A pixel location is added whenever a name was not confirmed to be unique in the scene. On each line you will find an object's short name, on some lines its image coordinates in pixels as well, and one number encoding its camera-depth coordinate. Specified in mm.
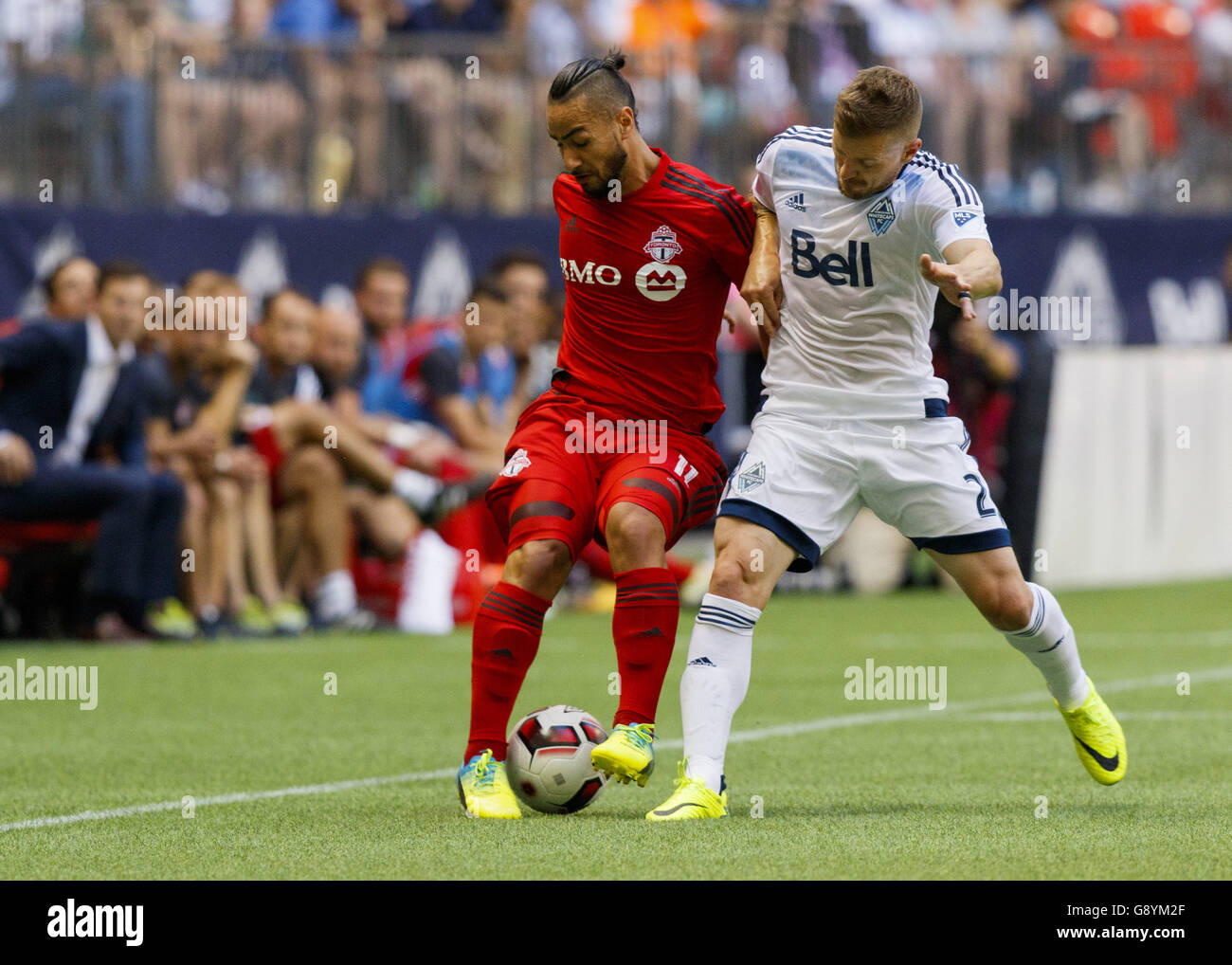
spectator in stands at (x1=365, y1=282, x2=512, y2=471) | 13836
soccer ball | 6246
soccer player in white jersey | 6215
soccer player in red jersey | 6301
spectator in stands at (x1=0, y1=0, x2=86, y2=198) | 15500
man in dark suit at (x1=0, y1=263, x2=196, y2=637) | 11797
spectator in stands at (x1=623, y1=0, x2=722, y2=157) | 16875
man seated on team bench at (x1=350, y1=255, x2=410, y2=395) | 13977
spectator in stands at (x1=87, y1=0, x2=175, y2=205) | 15625
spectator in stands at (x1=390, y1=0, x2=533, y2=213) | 16688
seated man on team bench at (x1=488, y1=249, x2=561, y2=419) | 14055
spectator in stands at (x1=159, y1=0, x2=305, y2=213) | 15867
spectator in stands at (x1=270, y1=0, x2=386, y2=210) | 16266
